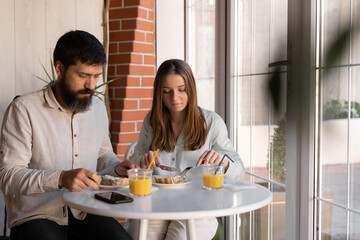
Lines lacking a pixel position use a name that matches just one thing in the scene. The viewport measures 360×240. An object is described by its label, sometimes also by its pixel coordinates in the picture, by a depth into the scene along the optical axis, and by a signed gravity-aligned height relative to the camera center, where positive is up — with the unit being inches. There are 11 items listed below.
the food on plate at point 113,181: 70.3 -11.4
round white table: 56.5 -13.1
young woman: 88.0 -3.2
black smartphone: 61.6 -12.6
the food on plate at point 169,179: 72.5 -11.5
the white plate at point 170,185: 71.5 -12.3
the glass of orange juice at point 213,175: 69.2 -10.3
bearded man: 68.4 -6.6
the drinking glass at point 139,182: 64.7 -10.7
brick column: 133.5 +13.8
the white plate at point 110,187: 69.9 -12.3
